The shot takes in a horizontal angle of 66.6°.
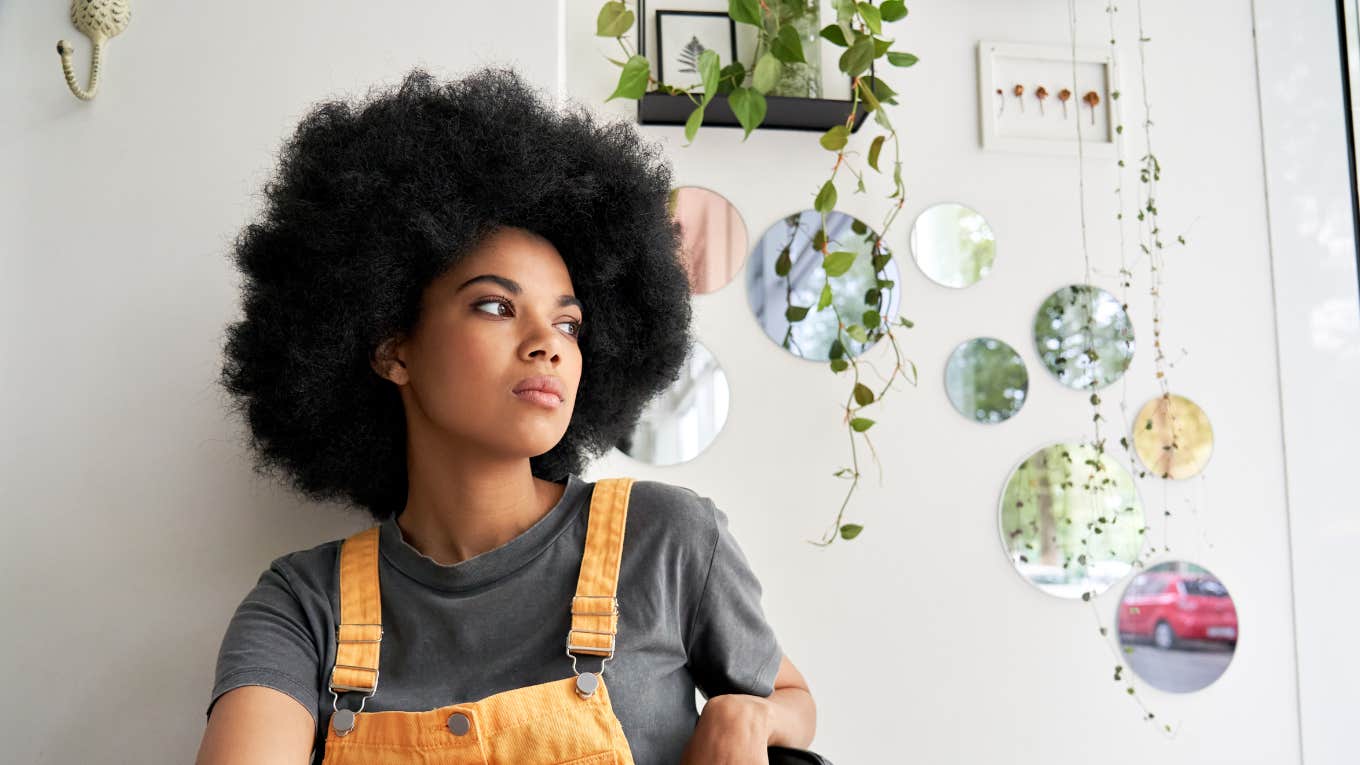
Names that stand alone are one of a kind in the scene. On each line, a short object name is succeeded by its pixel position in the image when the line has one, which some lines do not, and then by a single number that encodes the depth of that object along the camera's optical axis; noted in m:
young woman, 1.23
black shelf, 1.85
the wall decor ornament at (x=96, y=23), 1.46
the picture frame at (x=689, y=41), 1.89
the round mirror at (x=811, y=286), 1.94
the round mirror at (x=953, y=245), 2.01
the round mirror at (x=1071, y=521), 2.00
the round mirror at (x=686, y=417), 1.88
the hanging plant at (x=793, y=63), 1.55
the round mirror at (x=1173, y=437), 2.07
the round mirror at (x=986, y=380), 1.99
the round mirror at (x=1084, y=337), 2.04
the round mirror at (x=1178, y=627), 2.02
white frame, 2.05
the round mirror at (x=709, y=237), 1.93
